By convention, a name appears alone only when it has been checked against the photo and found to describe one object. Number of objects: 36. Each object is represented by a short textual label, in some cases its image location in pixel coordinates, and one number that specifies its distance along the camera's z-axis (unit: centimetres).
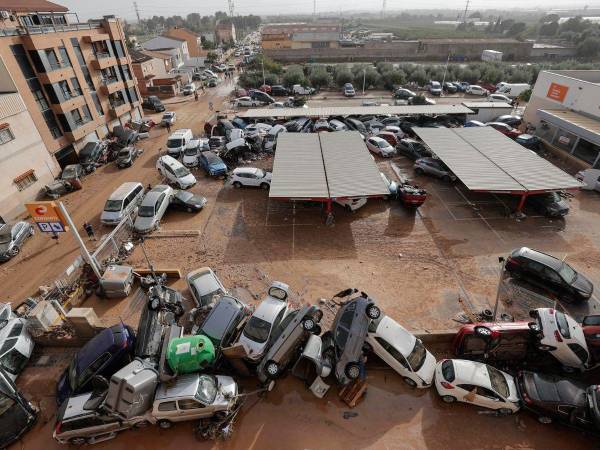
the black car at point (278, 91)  4800
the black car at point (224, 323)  1121
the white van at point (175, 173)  2286
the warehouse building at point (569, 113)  2433
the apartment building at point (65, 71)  2320
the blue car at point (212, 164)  2408
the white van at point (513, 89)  4425
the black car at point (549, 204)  1830
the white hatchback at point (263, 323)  1073
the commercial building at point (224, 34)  11855
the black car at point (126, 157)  2658
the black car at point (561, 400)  880
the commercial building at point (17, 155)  2048
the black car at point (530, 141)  2703
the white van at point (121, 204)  1911
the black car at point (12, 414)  935
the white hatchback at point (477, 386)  950
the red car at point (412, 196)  1905
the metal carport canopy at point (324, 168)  1798
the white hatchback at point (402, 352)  1030
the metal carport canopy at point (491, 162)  1797
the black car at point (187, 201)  2012
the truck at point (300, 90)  4762
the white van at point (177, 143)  2773
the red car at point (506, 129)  2847
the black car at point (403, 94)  4412
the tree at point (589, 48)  7669
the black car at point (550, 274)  1317
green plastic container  981
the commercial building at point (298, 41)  8269
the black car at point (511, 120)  3169
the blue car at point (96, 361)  1025
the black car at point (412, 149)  2543
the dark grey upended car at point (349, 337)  1012
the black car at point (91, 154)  2636
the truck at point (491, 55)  6894
